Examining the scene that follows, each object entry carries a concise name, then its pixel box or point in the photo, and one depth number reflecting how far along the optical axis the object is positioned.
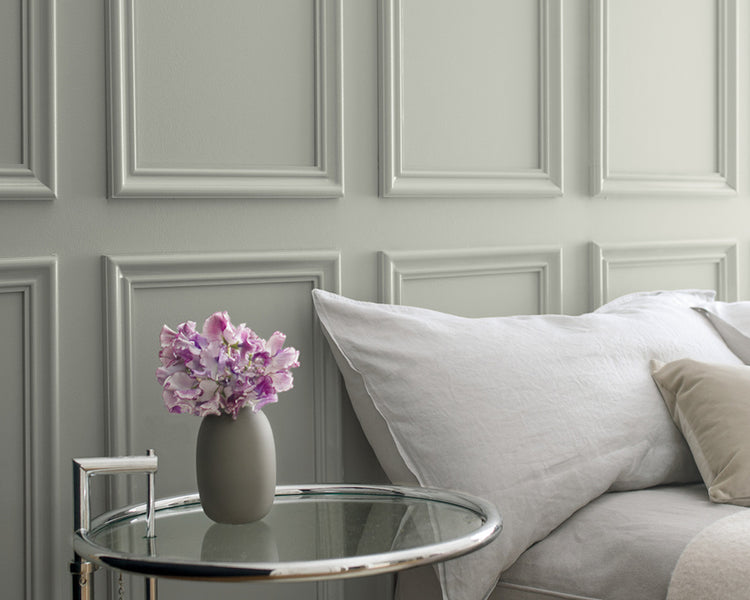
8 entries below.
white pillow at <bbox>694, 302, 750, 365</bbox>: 2.87
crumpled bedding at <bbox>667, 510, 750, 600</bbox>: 2.23
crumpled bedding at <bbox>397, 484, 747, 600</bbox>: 2.34
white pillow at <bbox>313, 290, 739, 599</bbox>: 2.45
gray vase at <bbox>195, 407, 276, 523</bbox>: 2.19
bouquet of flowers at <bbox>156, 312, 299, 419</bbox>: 2.17
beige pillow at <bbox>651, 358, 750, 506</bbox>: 2.47
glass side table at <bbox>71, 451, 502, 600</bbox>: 2.02
